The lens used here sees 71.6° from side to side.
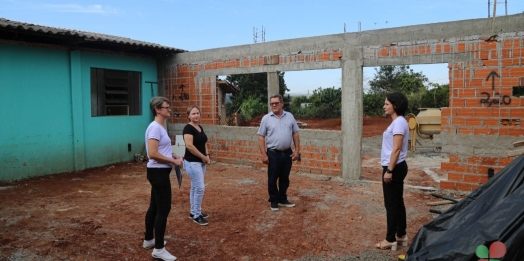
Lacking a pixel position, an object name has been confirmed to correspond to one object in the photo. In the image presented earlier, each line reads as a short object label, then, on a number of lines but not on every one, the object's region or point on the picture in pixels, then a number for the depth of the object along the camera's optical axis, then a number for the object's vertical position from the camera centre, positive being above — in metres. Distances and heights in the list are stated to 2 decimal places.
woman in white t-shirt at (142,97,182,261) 3.38 -0.52
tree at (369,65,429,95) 23.44 +1.98
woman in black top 4.32 -0.48
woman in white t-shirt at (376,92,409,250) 3.43 -0.46
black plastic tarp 2.39 -0.84
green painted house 7.21 +0.41
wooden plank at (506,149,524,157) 3.63 -0.45
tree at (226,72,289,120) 24.23 +1.48
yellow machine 10.60 -0.44
